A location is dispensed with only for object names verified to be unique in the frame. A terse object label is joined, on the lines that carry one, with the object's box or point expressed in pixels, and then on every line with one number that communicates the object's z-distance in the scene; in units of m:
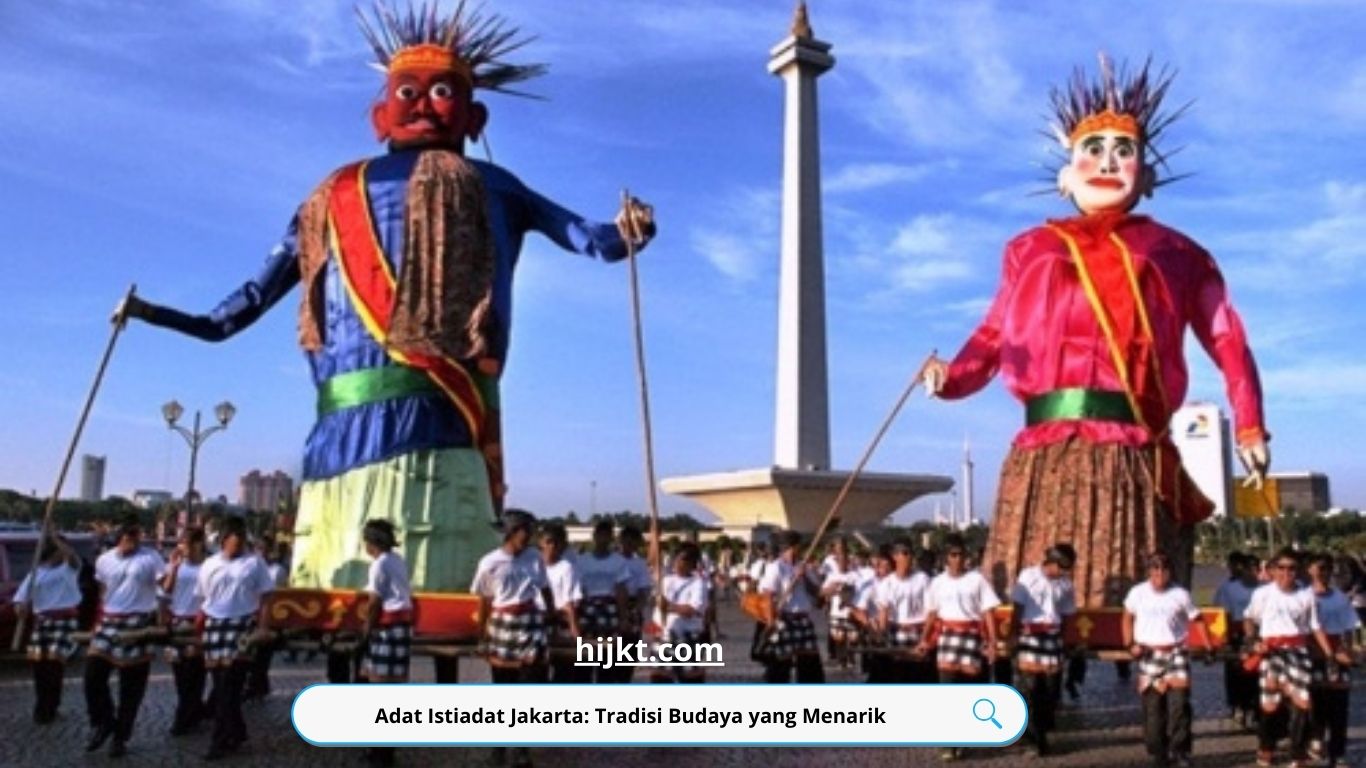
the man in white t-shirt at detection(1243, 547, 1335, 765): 8.10
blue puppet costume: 9.22
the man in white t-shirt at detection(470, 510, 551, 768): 7.73
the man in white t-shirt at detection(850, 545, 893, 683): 10.55
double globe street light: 22.05
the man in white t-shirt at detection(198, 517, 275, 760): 8.12
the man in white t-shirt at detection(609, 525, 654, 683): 9.52
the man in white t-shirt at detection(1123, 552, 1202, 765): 8.02
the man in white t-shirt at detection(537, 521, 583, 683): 8.18
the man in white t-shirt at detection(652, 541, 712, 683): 9.42
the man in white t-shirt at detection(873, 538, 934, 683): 10.10
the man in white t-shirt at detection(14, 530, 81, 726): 9.57
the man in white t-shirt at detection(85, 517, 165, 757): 8.37
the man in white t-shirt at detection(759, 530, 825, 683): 10.20
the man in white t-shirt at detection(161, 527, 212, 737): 8.96
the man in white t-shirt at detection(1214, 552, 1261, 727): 10.02
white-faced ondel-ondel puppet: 9.41
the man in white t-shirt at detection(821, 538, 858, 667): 12.22
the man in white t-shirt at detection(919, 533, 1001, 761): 8.68
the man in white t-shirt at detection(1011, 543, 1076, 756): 8.55
